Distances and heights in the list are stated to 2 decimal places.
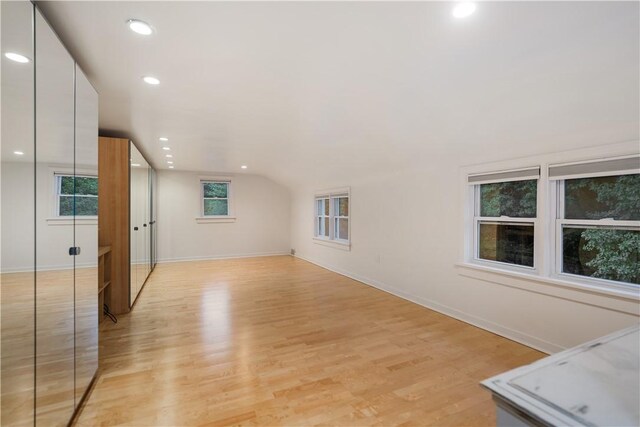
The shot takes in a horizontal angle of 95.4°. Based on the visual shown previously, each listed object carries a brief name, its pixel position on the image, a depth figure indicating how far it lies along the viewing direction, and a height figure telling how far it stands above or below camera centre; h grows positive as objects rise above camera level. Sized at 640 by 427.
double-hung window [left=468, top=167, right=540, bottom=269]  2.93 -0.04
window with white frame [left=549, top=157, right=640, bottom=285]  2.28 -0.05
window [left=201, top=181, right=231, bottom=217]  7.61 +0.32
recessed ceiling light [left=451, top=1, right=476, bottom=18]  1.39 +0.99
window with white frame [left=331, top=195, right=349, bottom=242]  6.02 -0.13
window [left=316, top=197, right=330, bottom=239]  6.78 -0.16
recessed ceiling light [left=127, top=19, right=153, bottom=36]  1.56 +1.01
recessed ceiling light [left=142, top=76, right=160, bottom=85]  2.26 +1.02
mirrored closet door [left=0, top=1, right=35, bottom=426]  1.10 -0.04
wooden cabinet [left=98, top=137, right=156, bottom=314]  3.44 -0.06
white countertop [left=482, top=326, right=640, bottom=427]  0.69 -0.48
